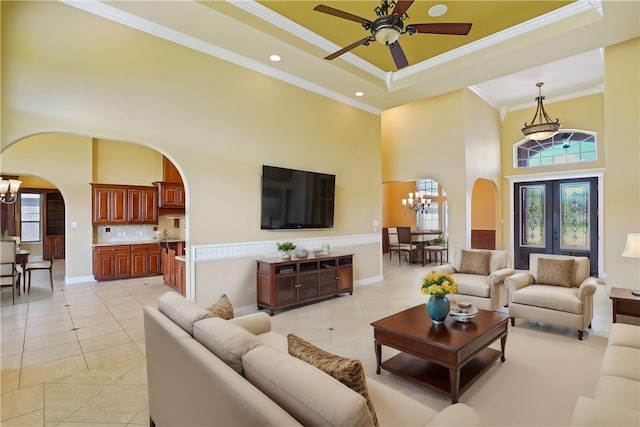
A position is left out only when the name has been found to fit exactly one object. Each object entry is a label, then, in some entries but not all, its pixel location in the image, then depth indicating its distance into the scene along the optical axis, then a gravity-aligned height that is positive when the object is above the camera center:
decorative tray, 3.03 -0.96
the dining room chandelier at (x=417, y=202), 11.19 +0.44
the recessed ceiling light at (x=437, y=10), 4.04 +2.63
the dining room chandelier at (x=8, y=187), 6.20 +0.61
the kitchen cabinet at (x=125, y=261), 7.23 -1.04
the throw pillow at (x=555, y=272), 4.31 -0.80
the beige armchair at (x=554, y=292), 3.80 -1.00
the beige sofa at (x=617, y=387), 1.44 -1.01
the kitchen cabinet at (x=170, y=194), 8.05 +0.57
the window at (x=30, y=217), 10.17 +0.02
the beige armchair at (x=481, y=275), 4.66 -0.96
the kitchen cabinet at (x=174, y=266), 5.86 -0.98
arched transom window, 7.54 +1.60
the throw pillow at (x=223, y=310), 2.40 -0.72
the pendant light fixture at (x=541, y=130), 6.16 +1.63
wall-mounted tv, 5.19 +0.29
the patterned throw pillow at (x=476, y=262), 5.12 -0.79
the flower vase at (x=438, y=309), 2.96 -0.88
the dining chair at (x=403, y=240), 9.95 -0.81
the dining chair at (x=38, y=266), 6.01 -0.94
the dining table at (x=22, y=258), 6.13 -0.79
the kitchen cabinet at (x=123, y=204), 7.36 +0.30
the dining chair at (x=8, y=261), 5.45 -0.74
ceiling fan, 2.89 +1.78
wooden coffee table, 2.52 -1.11
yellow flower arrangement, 2.96 -0.67
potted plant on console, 5.00 -0.53
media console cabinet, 4.78 -1.04
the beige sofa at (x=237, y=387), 1.12 -0.69
